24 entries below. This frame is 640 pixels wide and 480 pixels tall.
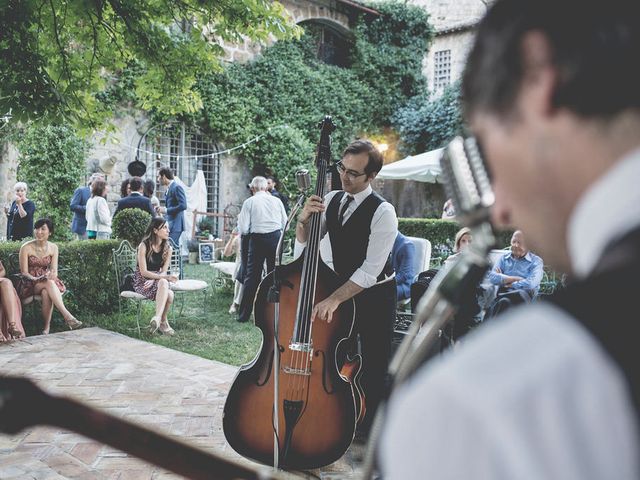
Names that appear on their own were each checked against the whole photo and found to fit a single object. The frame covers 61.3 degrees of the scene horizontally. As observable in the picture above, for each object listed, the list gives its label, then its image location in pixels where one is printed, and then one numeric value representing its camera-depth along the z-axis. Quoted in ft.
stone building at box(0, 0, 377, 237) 36.99
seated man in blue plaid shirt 16.70
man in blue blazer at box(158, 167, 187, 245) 27.48
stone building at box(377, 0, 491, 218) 54.85
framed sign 38.91
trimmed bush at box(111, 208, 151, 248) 25.70
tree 12.60
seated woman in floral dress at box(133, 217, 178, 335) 21.15
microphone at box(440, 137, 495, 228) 2.44
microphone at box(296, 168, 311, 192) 9.78
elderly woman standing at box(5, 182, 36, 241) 26.27
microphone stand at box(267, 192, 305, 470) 9.20
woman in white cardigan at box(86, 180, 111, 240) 27.07
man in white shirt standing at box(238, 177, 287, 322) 22.75
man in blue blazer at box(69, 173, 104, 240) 28.22
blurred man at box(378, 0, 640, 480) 1.25
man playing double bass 10.14
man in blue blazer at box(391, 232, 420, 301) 16.99
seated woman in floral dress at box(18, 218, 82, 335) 20.24
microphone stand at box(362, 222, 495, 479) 2.65
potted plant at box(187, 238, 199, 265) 41.16
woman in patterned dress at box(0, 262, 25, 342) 18.97
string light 42.20
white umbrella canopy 38.06
